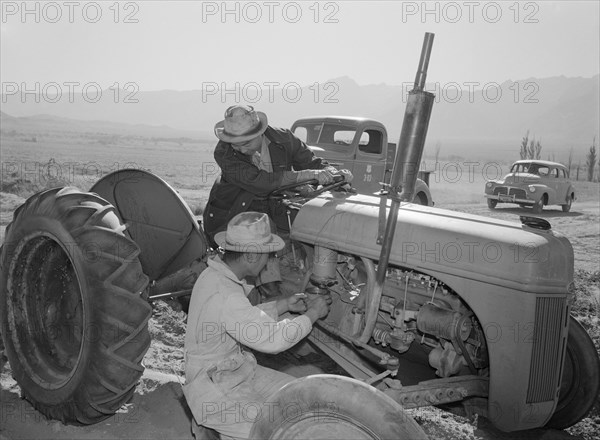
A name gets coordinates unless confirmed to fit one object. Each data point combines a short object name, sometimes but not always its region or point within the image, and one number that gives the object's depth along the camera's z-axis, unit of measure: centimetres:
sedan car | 1862
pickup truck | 1067
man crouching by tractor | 274
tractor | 305
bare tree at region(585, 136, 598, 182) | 3277
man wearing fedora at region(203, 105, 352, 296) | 420
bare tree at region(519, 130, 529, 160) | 3462
